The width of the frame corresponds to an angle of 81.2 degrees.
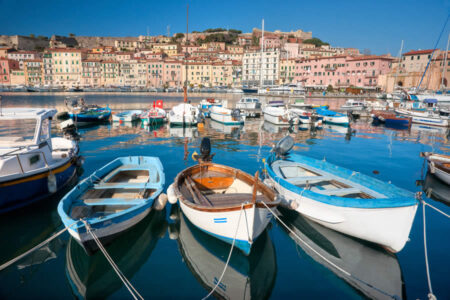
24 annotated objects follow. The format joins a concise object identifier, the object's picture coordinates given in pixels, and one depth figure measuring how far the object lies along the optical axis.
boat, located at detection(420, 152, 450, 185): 11.97
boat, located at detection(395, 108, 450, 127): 30.33
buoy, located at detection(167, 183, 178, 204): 8.21
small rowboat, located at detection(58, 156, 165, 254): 6.25
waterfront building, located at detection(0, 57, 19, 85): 110.81
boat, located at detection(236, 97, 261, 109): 38.91
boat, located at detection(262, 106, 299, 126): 29.28
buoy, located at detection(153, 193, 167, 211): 8.20
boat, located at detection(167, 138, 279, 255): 6.14
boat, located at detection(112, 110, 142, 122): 30.90
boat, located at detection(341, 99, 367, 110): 41.49
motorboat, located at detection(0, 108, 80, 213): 8.17
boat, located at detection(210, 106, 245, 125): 28.89
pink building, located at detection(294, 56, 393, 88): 79.88
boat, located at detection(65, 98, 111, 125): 29.22
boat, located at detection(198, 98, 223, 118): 36.19
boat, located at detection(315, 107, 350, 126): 30.30
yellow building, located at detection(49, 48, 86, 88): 108.44
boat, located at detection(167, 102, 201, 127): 26.59
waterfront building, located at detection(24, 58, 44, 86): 111.59
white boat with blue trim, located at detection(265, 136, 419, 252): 6.44
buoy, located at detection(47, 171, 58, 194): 9.15
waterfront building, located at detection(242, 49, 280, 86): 99.75
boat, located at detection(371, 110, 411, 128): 31.61
